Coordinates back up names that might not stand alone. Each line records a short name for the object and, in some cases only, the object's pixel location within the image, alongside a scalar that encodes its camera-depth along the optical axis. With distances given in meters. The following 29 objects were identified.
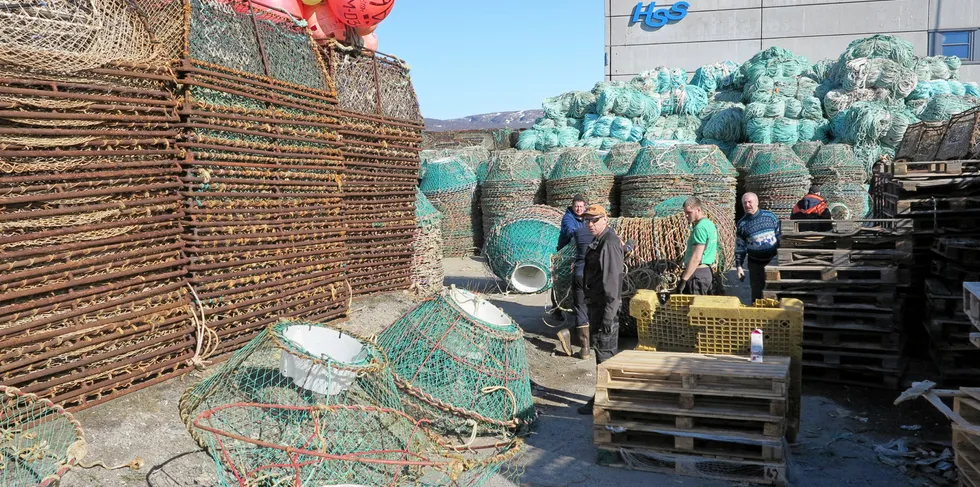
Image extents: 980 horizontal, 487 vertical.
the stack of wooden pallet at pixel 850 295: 6.43
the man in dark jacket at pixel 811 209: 7.88
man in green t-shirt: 6.65
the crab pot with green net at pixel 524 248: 10.84
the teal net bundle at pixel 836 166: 14.00
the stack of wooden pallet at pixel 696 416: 4.59
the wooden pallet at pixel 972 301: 3.86
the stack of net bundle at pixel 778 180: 13.65
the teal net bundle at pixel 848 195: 13.90
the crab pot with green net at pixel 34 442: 3.35
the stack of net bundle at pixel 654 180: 12.86
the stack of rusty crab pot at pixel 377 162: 8.29
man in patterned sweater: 7.78
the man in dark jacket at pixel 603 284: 6.23
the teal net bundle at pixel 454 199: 14.88
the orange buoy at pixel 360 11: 7.81
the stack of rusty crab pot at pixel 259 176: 5.82
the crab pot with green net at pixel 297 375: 3.91
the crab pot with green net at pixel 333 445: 3.78
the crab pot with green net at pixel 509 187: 14.47
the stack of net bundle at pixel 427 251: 9.80
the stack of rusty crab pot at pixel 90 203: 4.47
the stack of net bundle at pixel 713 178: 13.04
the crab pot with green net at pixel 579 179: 13.80
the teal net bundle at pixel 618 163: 14.40
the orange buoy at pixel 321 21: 7.97
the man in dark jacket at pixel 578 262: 7.82
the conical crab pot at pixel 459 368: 5.34
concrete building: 28.73
